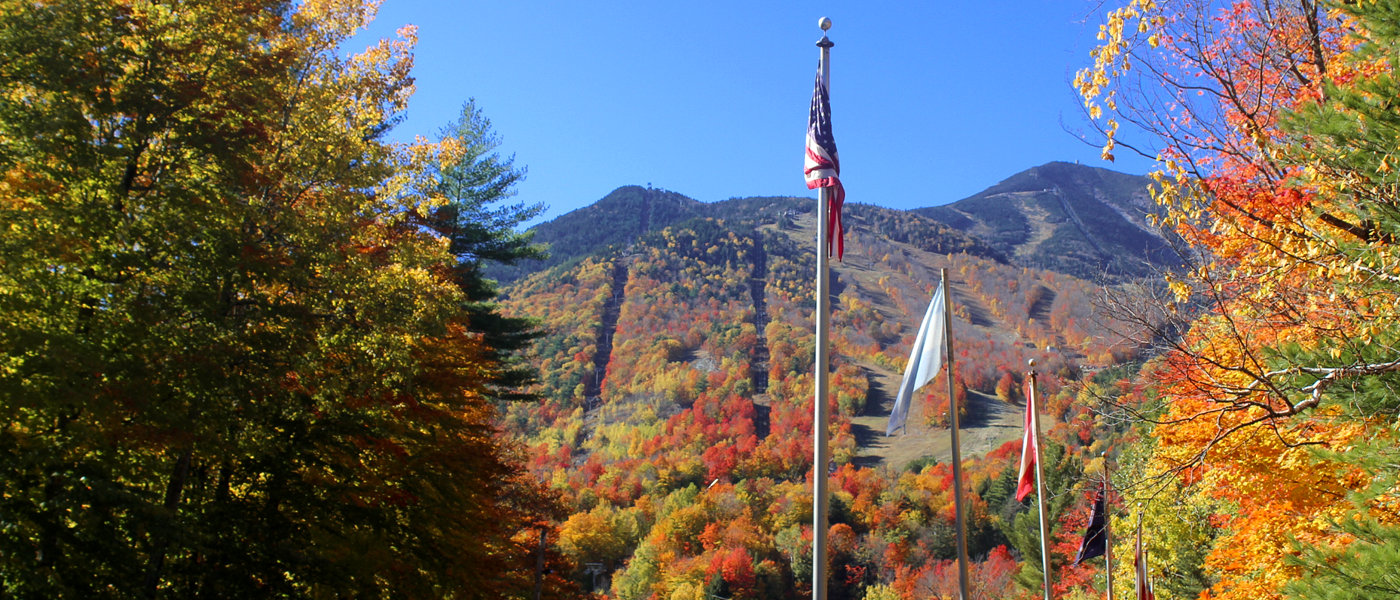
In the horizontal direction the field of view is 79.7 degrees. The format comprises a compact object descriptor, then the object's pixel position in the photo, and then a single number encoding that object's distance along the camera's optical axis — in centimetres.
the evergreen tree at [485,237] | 2323
